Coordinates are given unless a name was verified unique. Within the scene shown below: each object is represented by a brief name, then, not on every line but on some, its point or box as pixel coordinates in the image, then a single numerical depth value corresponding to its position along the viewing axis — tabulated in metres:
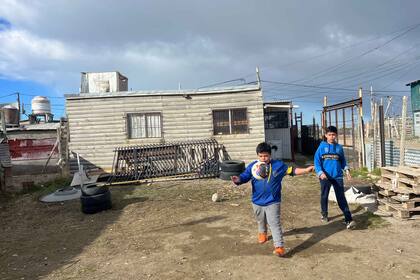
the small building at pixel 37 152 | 14.73
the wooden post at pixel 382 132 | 10.38
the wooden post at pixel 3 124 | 12.92
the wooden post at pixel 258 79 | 14.75
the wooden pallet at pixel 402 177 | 6.13
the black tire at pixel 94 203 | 8.03
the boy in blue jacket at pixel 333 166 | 5.86
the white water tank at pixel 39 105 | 26.69
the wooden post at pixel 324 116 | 14.42
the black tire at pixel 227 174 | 11.93
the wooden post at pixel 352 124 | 11.82
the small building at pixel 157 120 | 14.71
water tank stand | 25.78
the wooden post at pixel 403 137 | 9.20
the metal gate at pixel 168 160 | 12.92
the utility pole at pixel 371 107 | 12.10
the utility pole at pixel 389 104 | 17.80
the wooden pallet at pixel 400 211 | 6.08
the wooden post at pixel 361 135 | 11.36
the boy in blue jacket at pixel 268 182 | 4.78
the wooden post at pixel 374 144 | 10.99
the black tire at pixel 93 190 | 8.16
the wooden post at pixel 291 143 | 17.83
